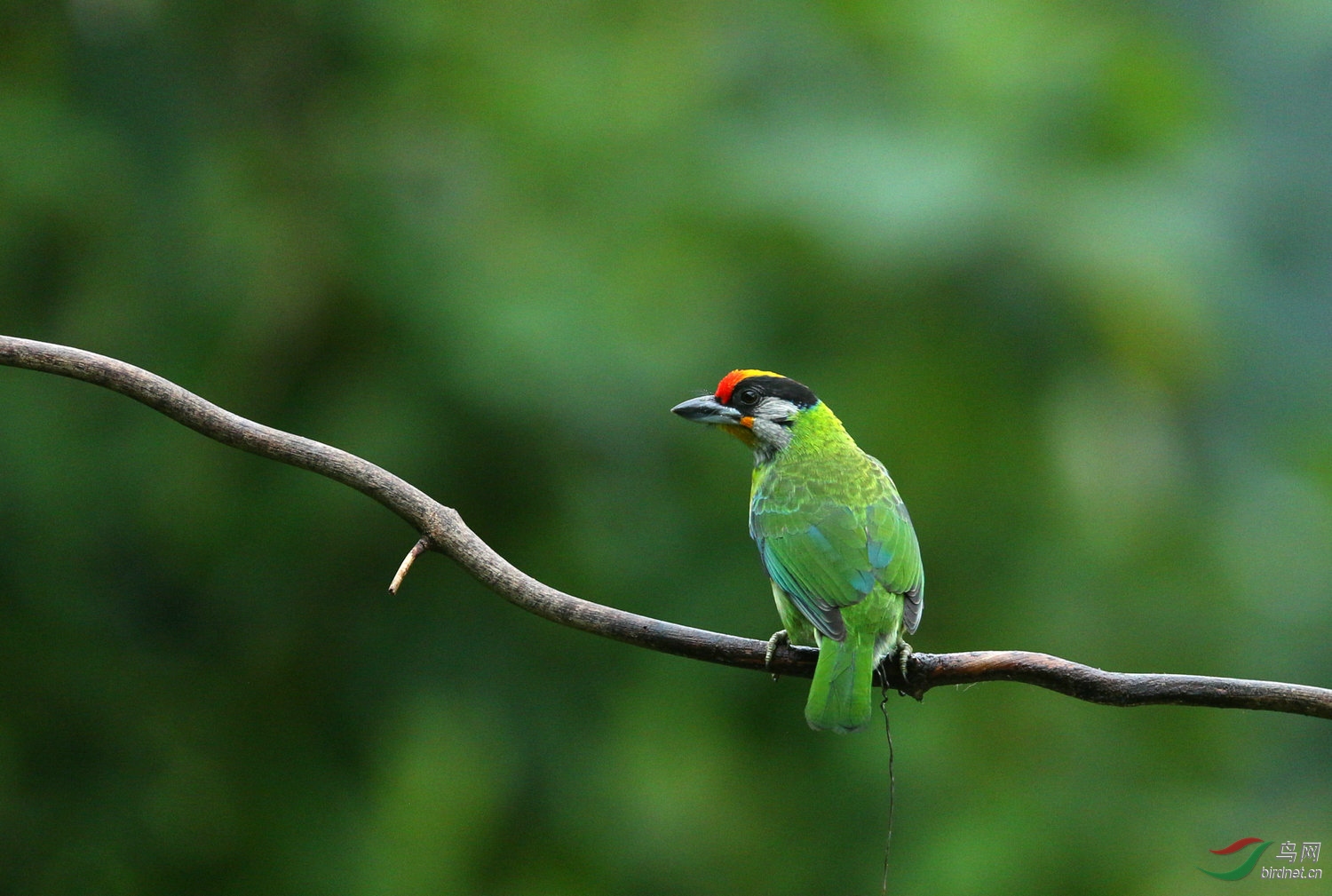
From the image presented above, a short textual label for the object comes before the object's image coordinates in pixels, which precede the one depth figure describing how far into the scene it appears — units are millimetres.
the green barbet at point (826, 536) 6184
